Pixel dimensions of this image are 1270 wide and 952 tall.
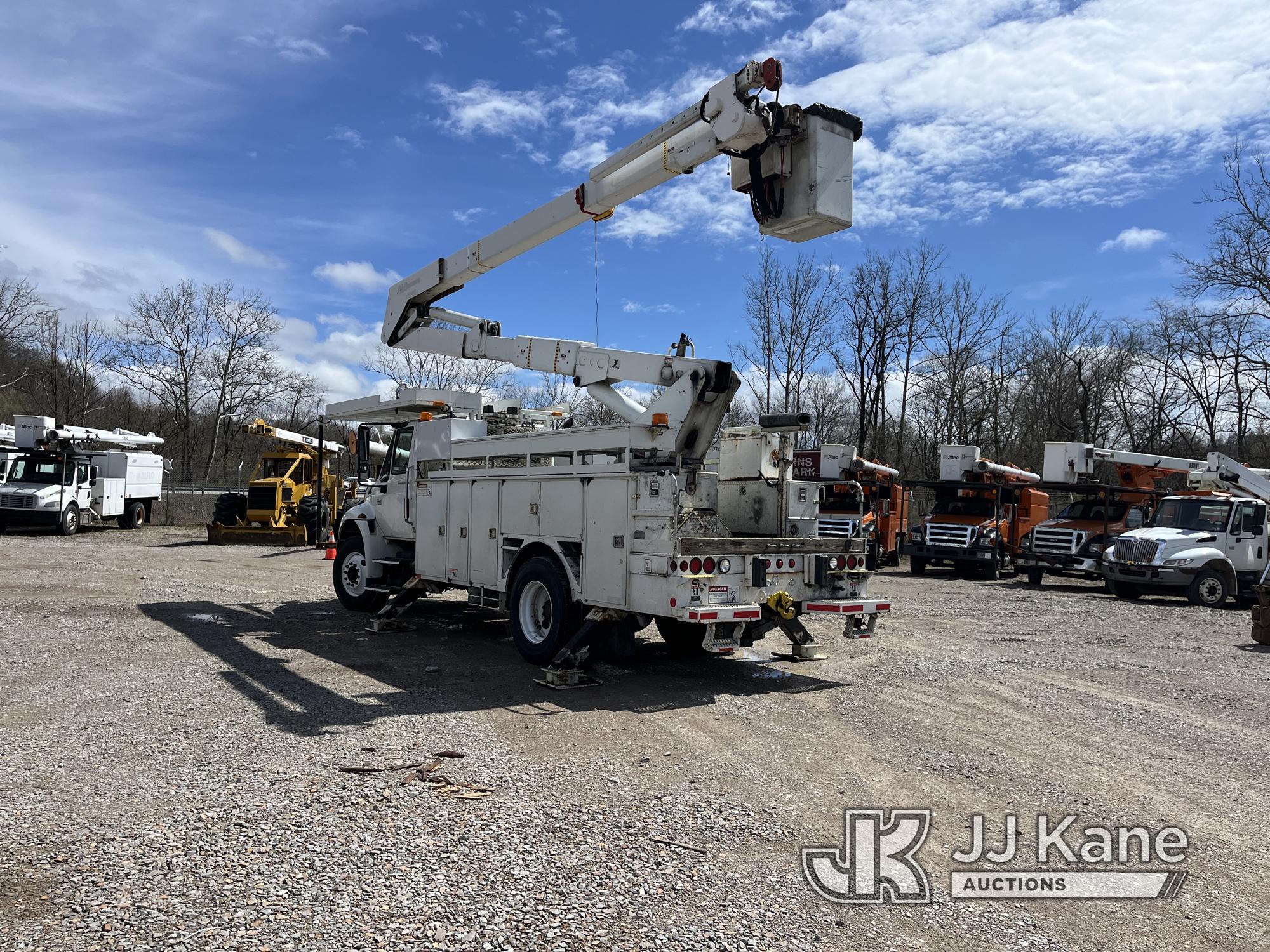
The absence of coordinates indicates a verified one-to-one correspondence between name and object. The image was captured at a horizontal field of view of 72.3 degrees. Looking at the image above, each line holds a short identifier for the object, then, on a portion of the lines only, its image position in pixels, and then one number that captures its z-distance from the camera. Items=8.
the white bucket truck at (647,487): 6.92
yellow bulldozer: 25.03
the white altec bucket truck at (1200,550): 17.53
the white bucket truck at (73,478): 25.70
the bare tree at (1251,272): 30.05
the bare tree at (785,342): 38.69
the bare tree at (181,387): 45.03
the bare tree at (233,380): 46.12
